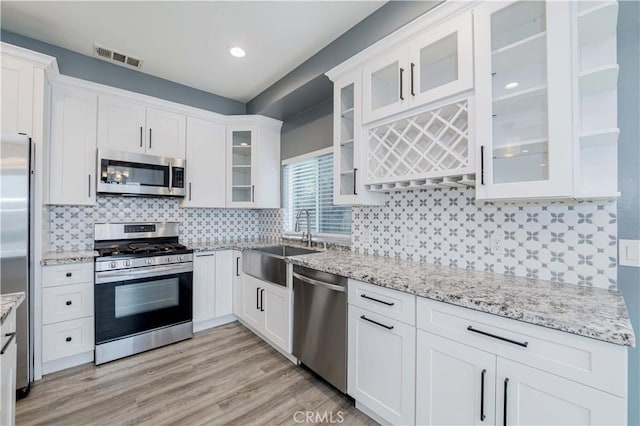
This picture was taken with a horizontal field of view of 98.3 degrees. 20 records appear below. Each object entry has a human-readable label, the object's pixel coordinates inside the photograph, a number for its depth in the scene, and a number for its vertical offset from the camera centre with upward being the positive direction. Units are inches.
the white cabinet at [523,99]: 51.2 +23.7
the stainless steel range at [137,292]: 95.6 -29.5
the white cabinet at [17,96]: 81.0 +34.7
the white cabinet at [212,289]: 120.3 -34.0
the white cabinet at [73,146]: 98.0 +24.3
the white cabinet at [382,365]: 60.4 -35.9
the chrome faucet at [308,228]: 120.2 -6.3
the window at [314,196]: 120.5 +8.5
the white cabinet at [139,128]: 108.1 +35.3
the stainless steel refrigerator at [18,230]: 75.6 -5.1
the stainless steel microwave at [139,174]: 106.0 +15.8
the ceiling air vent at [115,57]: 104.0 +61.2
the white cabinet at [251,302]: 111.0 -37.6
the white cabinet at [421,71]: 63.8 +39.6
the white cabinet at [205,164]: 128.9 +23.8
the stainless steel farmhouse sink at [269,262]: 97.4 -18.9
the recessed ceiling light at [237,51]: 101.9 +60.9
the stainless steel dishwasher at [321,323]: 75.7 -32.5
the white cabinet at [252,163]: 140.6 +25.8
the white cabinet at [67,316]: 88.3 -34.3
